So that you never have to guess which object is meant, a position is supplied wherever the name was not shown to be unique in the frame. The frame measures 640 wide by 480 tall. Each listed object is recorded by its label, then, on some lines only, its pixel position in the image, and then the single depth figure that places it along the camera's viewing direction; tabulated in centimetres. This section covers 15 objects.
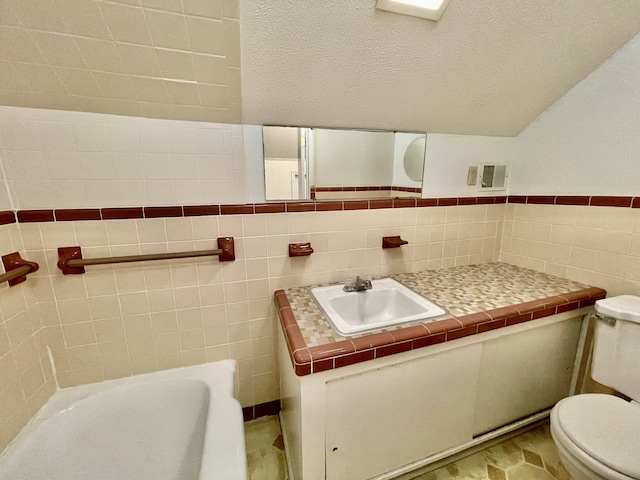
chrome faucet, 134
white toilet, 83
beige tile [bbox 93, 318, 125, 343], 115
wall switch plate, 161
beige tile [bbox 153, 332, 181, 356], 123
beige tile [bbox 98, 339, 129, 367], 117
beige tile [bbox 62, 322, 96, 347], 112
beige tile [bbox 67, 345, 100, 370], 114
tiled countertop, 89
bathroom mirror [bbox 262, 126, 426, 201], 126
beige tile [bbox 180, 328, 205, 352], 126
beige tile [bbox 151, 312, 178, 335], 121
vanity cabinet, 94
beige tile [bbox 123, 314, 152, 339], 118
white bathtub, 89
